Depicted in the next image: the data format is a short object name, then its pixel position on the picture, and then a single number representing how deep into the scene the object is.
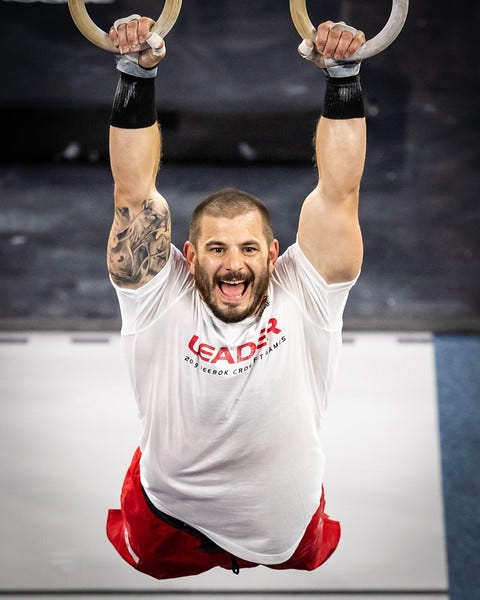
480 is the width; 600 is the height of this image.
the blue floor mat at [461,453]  10.07
